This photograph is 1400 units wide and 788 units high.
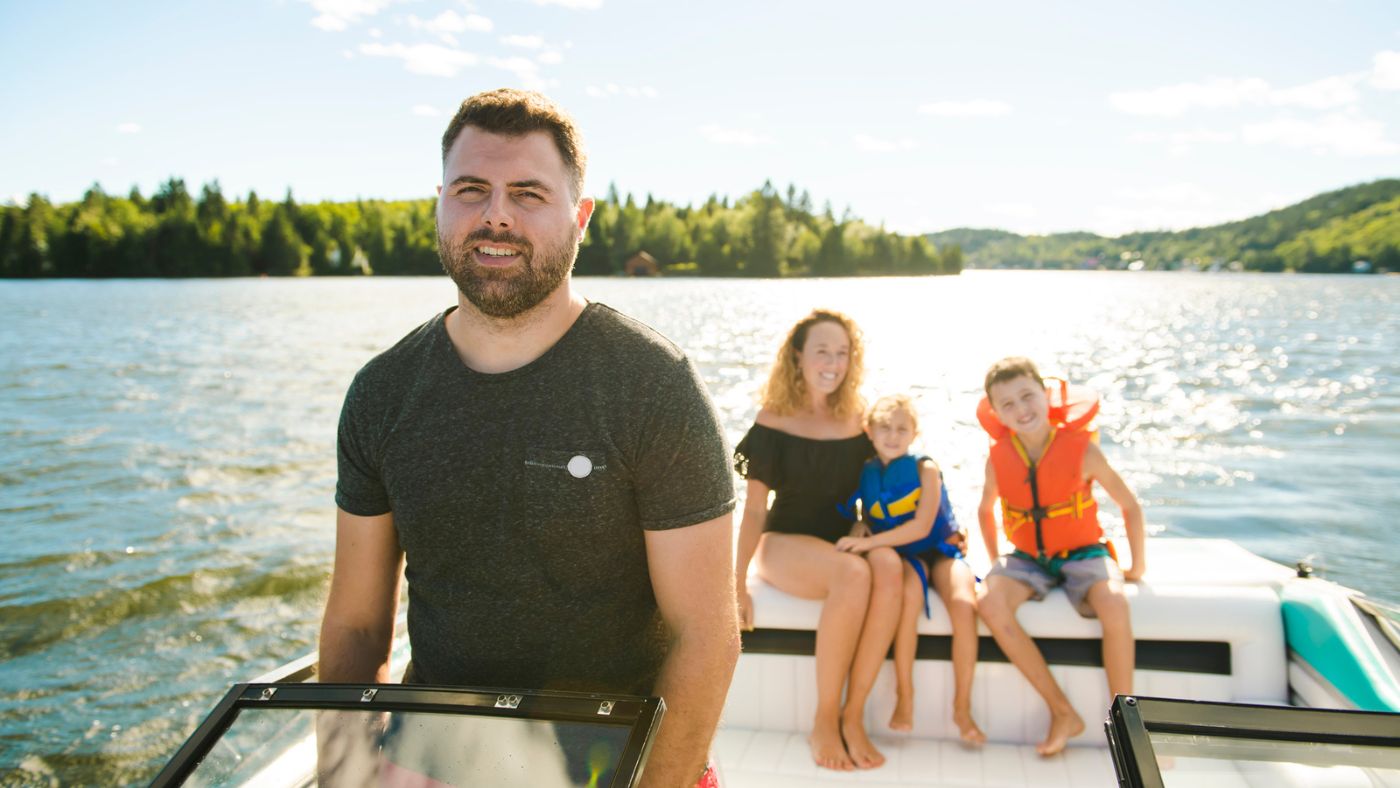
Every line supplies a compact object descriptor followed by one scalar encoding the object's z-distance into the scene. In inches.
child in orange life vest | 122.8
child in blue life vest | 125.7
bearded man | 58.4
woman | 124.3
